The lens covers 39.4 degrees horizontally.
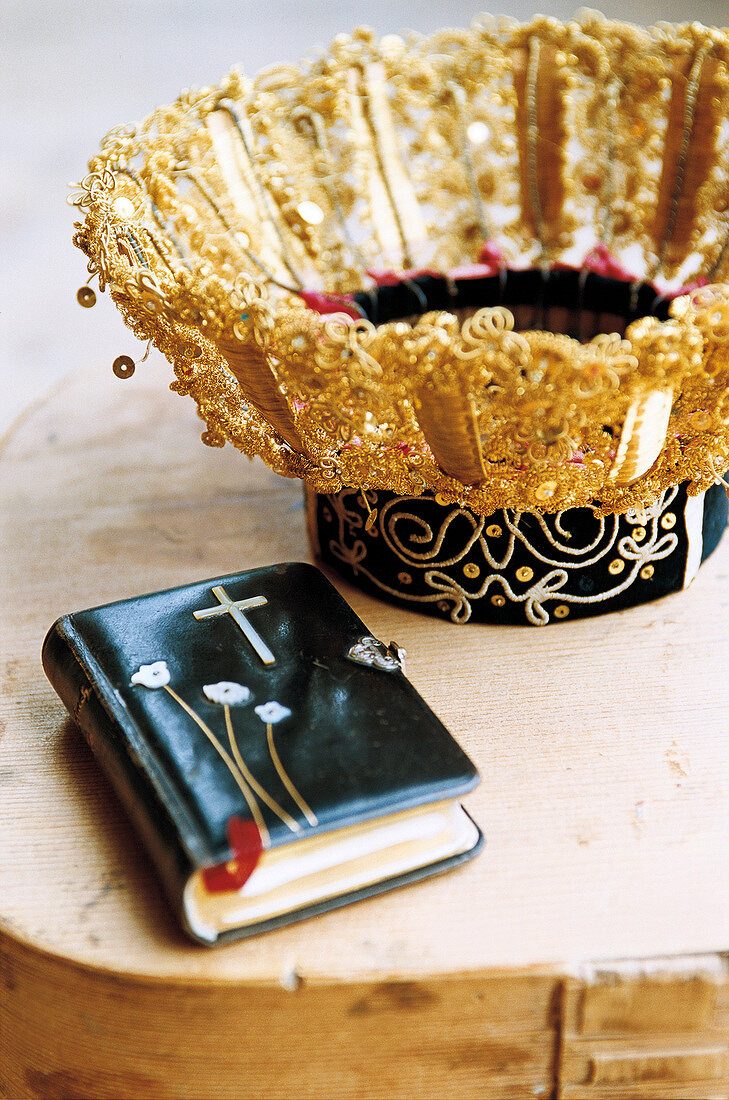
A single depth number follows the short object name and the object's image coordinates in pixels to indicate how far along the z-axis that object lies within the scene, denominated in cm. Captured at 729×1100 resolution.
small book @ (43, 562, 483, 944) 44
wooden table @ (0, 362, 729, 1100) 44
